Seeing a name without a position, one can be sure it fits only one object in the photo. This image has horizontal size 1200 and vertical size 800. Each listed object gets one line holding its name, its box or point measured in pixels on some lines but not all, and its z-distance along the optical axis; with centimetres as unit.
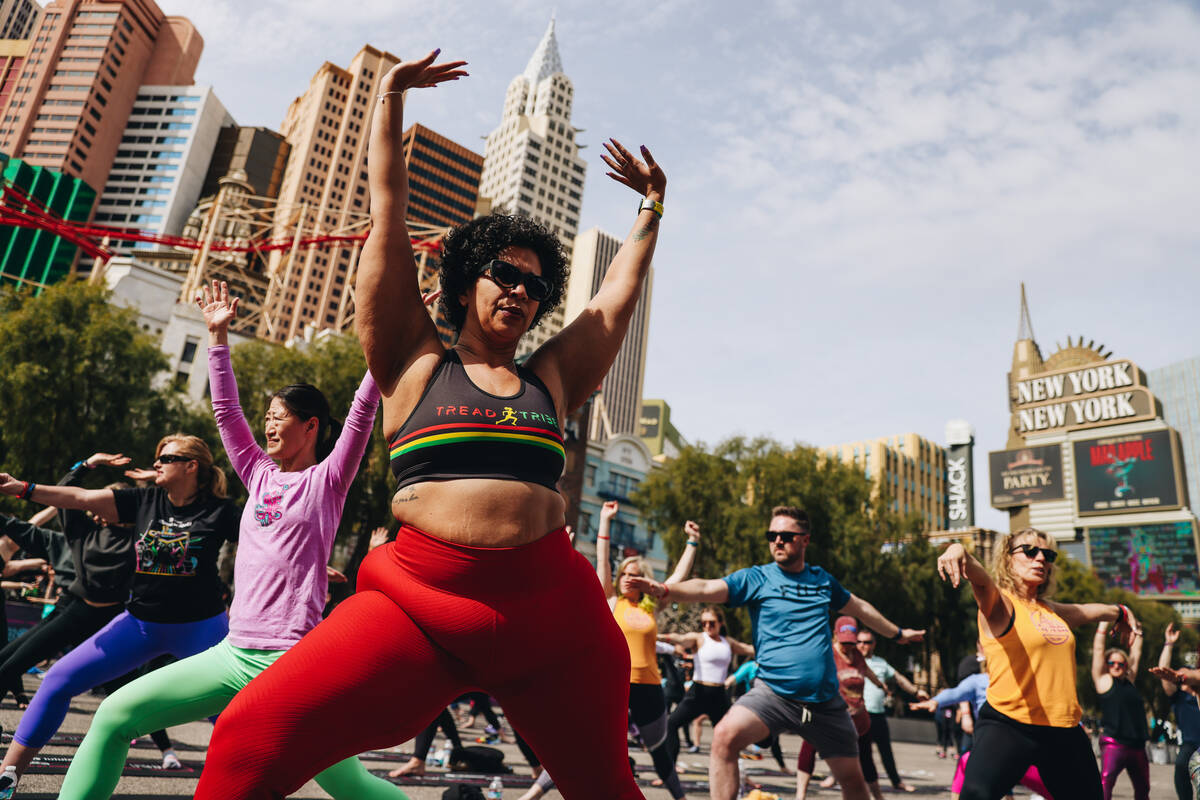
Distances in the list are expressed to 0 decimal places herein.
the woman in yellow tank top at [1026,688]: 401
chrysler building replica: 13125
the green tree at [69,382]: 2356
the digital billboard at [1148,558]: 6091
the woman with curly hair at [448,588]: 183
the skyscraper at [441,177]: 13038
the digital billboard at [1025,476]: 7025
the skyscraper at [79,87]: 11869
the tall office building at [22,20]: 11880
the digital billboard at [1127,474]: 6388
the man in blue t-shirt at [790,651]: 509
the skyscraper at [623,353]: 14100
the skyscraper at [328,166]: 12588
